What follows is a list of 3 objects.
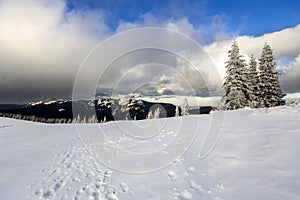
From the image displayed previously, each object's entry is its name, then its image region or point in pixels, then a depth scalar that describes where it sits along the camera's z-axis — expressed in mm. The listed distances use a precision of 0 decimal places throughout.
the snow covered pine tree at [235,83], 31188
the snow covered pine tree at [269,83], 32312
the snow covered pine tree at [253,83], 31812
